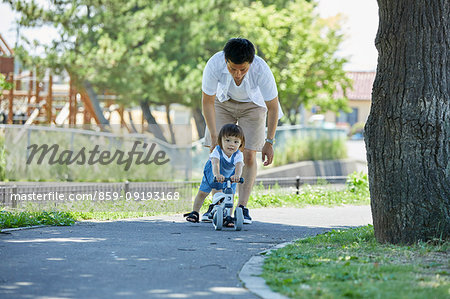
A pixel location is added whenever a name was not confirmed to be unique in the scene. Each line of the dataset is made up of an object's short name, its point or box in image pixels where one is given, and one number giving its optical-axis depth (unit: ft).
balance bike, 46.88
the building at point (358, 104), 426.92
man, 46.82
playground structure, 153.47
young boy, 47.65
